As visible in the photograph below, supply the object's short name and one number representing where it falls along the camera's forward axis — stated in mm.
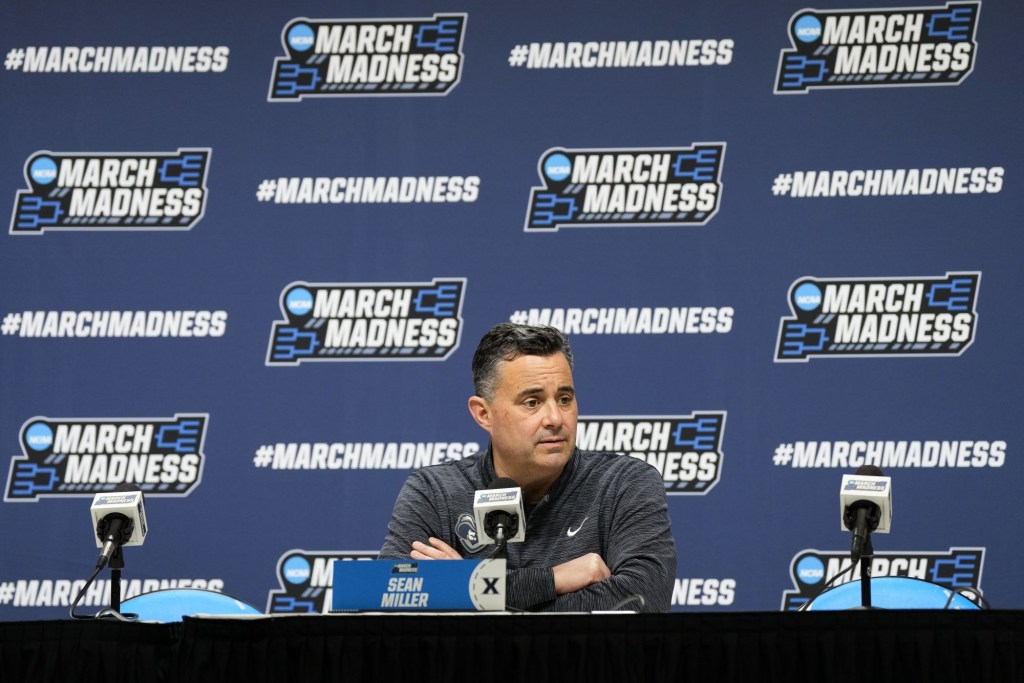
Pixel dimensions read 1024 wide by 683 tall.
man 6344
